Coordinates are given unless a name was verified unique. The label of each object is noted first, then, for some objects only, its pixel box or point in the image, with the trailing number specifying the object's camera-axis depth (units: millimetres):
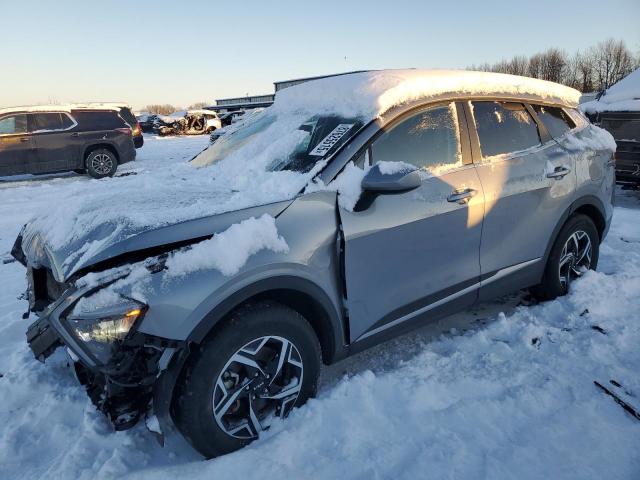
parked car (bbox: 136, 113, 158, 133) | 30375
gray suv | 1938
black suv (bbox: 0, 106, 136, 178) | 10859
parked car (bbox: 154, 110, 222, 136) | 26734
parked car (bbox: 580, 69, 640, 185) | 7168
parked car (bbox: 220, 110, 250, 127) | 27969
